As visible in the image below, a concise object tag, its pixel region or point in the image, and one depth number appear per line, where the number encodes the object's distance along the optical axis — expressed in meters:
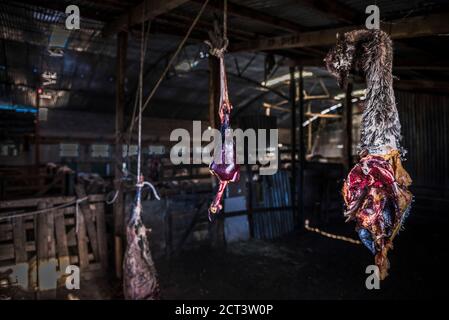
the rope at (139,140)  4.03
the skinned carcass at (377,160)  2.42
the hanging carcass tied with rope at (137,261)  4.15
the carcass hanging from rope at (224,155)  2.85
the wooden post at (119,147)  7.05
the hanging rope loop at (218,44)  3.03
